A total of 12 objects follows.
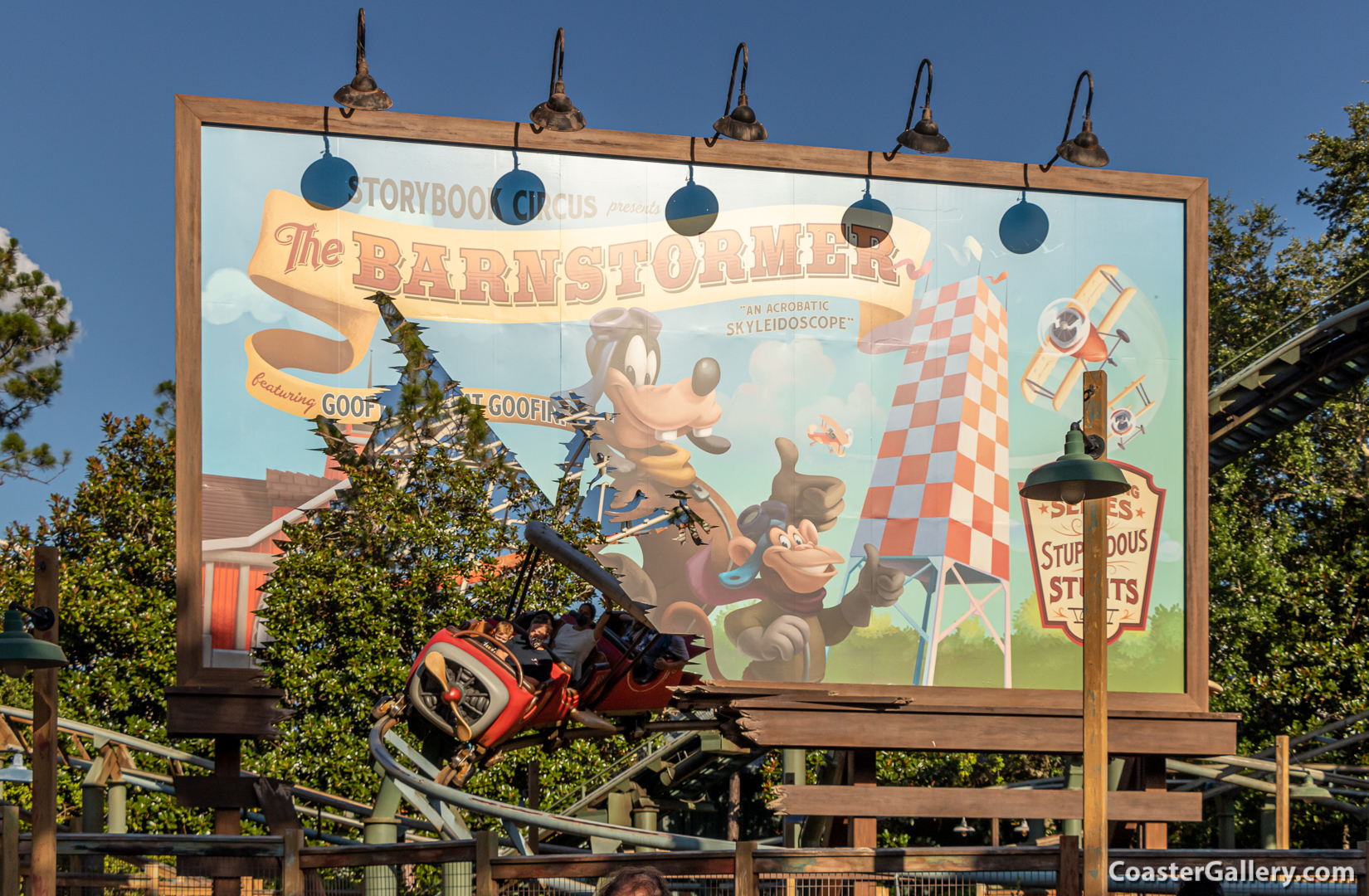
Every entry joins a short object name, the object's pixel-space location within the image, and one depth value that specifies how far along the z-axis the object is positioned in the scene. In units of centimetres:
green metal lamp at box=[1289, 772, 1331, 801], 1639
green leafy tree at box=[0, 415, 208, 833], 2109
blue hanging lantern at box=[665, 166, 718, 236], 1280
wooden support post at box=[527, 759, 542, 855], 1551
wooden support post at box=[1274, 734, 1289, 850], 1505
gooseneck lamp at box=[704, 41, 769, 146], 1266
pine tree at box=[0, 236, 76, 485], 2445
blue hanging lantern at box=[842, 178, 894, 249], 1303
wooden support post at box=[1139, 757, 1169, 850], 1227
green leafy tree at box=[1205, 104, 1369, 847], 2284
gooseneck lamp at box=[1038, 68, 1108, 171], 1310
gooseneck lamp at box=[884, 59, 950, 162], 1278
